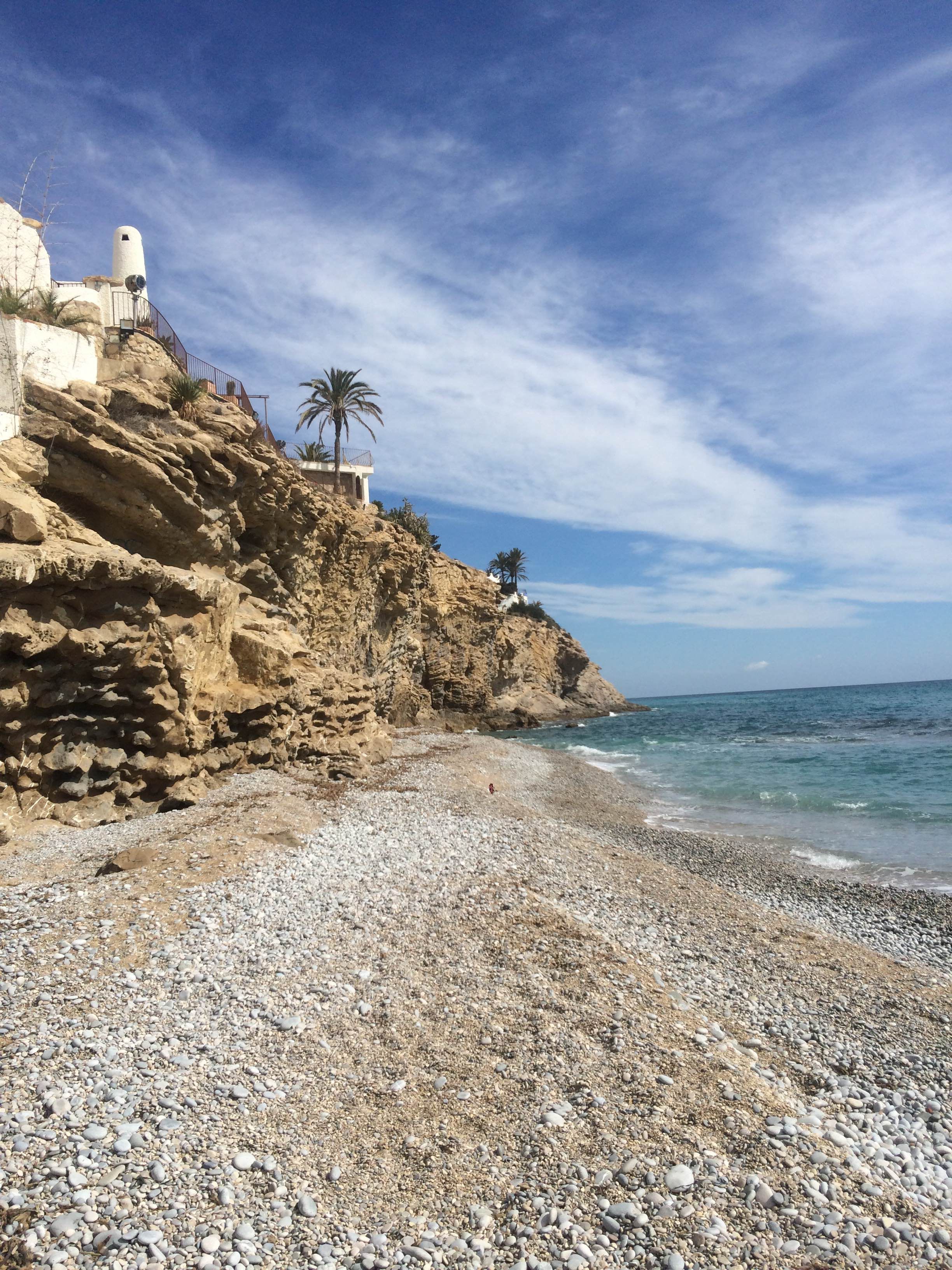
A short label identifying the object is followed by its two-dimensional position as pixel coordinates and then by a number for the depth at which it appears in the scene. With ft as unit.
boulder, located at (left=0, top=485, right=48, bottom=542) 37.09
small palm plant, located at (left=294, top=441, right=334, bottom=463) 116.47
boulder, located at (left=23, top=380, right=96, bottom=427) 43.60
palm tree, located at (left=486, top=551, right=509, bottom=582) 262.67
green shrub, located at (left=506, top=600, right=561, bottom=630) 227.40
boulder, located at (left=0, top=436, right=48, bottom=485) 41.24
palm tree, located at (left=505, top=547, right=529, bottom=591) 262.06
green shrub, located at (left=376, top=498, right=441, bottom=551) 137.69
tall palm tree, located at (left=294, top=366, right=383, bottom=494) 113.29
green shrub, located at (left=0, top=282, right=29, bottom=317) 42.70
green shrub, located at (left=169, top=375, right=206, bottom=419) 55.16
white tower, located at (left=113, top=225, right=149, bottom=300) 66.13
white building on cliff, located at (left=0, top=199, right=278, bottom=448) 42.65
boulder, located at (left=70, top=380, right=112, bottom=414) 46.50
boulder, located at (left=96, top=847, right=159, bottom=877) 30.37
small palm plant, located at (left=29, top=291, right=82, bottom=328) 48.85
